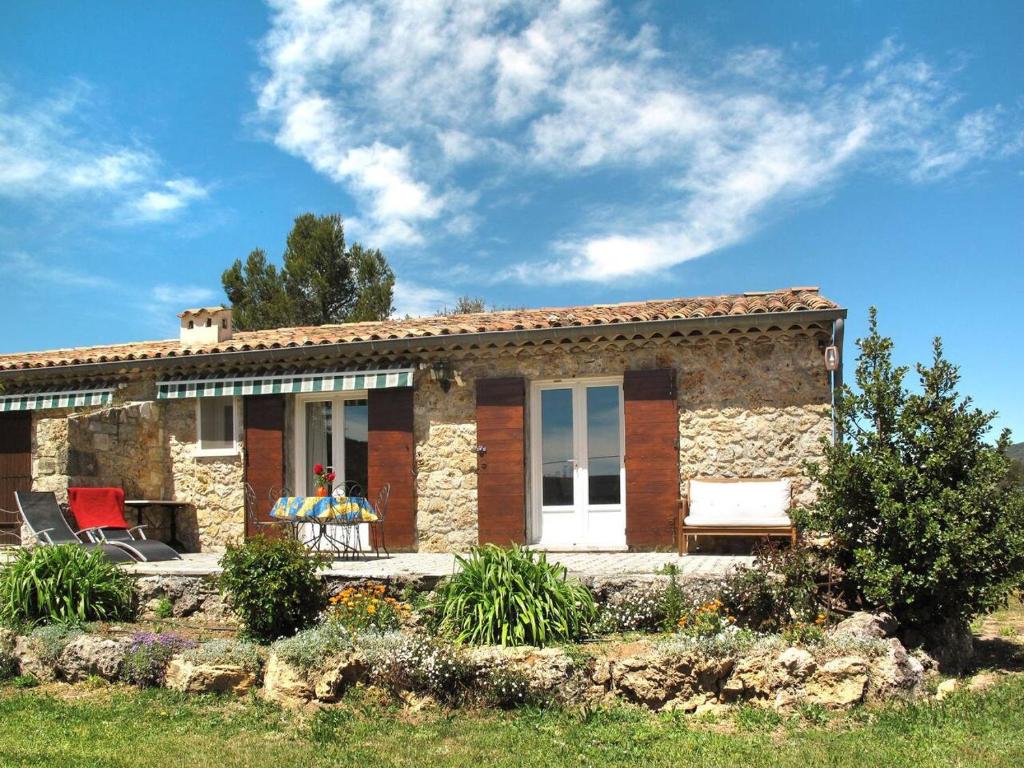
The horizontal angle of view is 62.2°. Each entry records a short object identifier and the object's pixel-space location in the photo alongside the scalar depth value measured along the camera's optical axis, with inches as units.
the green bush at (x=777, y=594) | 266.5
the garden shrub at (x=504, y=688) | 224.5
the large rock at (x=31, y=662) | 272.4
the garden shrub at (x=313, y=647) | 240.2
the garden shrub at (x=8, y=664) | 277.0
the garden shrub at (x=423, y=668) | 229.1
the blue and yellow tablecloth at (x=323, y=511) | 354.3
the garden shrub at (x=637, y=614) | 269.9
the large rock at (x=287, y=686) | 237.6
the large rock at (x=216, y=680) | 249.6
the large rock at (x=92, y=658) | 263.6
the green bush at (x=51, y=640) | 271.6
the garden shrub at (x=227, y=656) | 252.2
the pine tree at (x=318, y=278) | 1019.9
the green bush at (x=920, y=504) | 258.5
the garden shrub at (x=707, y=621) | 243.8
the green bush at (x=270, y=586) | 267.9
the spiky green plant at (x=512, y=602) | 247.3
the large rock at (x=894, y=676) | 223.1
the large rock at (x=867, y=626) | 242.6
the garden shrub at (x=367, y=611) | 266.2
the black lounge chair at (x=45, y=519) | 389.4
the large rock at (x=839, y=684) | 218.8
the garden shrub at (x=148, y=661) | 258.8
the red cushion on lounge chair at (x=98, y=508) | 413.4
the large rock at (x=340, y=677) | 235.6
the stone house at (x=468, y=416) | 391.5
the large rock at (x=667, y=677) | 228.4
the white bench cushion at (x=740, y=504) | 363.3
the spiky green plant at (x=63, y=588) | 297.1
